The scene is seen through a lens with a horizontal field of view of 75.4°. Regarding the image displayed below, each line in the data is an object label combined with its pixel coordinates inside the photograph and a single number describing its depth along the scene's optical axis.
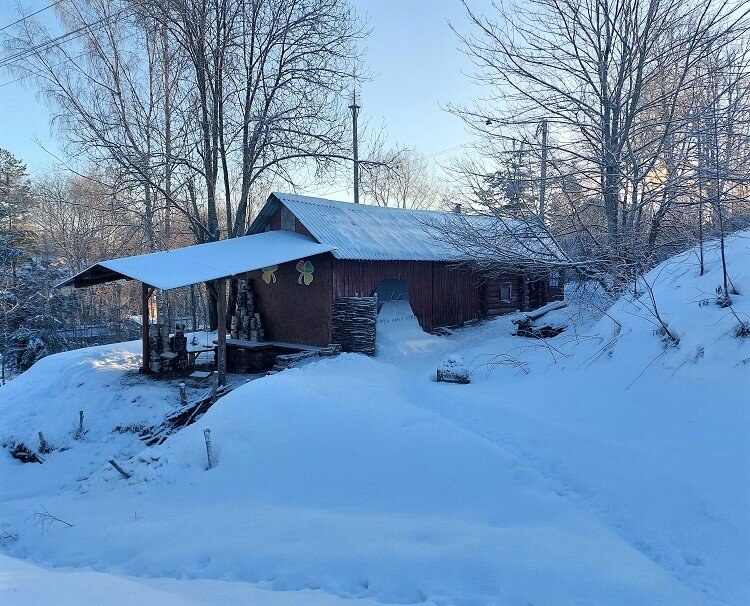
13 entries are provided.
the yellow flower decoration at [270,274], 15.12
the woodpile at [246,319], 15.36
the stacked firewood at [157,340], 13.02
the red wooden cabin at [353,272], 14.04
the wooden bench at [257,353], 13.89
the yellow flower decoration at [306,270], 14.14
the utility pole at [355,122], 24.79
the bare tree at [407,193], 39.43
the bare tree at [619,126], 8.43
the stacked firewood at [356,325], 13.55
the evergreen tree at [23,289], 22.89
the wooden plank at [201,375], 12.23
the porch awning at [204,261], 10.80
